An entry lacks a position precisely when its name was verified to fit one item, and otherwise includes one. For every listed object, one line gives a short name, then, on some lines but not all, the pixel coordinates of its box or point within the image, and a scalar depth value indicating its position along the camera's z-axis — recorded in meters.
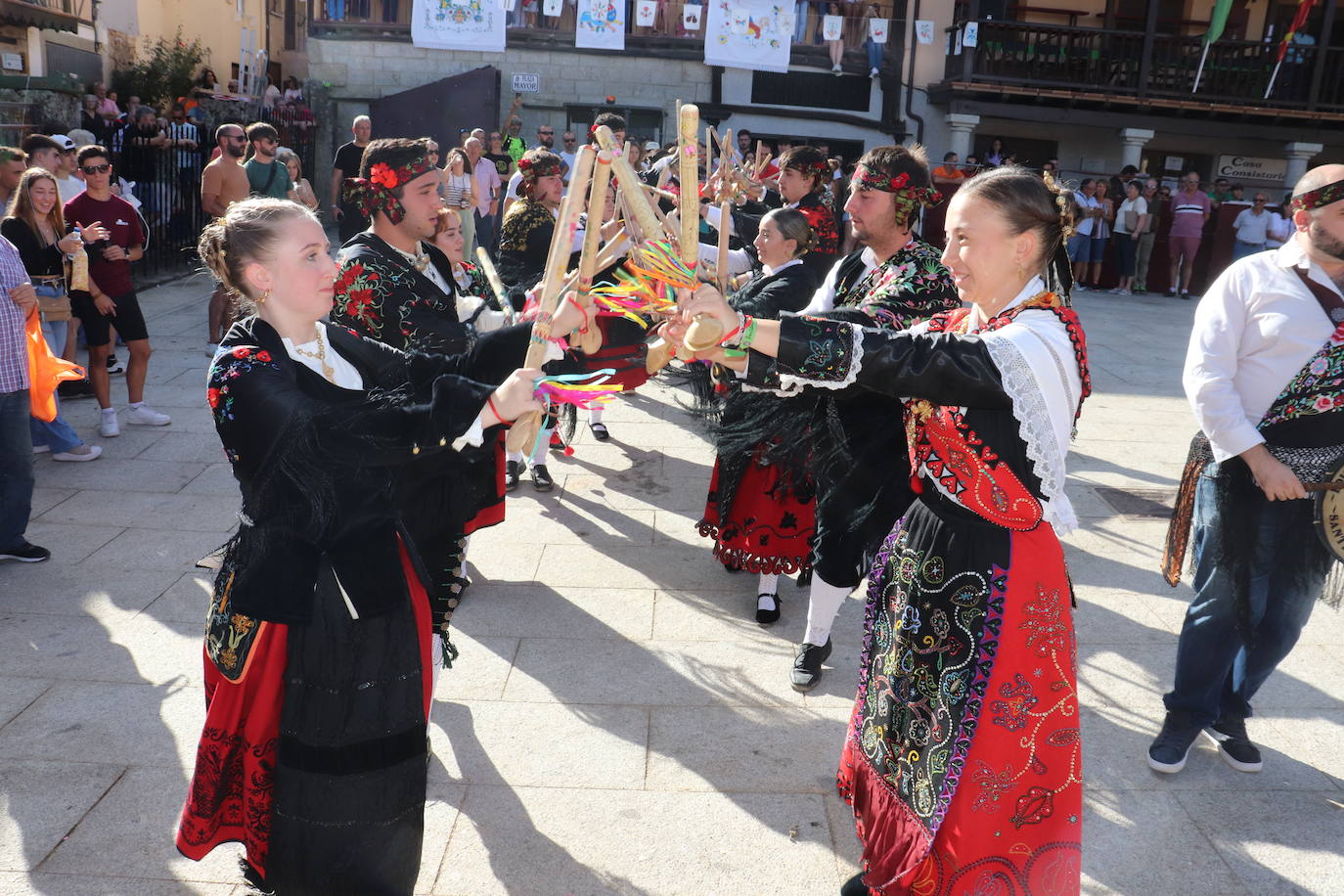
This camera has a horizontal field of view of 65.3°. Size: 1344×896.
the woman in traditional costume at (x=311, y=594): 2.16
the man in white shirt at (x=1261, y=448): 3.08
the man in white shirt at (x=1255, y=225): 16.05
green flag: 18.73
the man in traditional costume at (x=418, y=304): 3.10
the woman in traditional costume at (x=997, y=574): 2.26
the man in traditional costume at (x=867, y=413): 3.31
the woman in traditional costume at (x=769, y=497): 4.36
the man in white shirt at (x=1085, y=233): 15.81
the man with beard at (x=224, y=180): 8.79
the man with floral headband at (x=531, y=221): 5.71
